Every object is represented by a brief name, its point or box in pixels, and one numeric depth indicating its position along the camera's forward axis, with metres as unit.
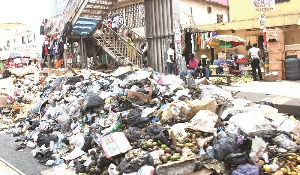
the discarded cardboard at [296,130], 4.25
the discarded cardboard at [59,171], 4.11
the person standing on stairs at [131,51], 14.76
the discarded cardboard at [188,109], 4.86
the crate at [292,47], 11.70
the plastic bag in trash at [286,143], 3.75
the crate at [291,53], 12.01
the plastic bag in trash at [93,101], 6.00
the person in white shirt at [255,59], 12.10
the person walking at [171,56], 10.67
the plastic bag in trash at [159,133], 4.12
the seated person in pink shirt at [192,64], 10.97
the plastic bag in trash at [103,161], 3.99
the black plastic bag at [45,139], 5.35
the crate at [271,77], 11.62
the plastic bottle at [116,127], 4.97
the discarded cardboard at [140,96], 5.91
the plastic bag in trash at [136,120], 4.91
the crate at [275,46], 11.41
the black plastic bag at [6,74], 13.82
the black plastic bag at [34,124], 6.49
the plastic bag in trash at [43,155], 4.73
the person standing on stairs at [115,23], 16.22
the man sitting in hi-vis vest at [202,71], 11.01
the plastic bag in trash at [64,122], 6.00
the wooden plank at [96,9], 12.81
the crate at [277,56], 11.49
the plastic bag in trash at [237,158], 3.53
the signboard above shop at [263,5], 10.18
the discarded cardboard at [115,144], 3.97
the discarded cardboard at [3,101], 9.16
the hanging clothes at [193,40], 17.99
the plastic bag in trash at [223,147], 3.70
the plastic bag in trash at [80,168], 4.08
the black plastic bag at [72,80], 8.70
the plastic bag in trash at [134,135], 4.31
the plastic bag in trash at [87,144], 4.79
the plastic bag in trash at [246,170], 3.29
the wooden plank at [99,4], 12.34
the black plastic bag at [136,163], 3.61
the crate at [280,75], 11.77
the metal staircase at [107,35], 12.80
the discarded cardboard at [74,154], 4.60
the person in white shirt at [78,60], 16.11
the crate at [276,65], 11.68
